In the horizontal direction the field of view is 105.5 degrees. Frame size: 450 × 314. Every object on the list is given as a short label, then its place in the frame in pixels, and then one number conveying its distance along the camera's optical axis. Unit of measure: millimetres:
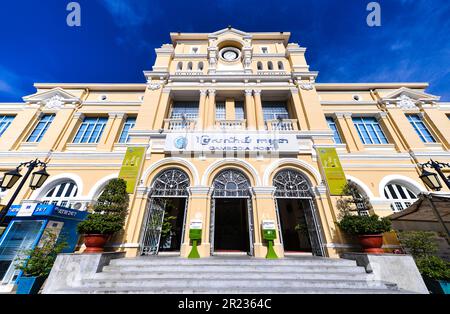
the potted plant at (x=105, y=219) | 5828
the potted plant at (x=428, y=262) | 4984
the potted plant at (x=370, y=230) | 5777
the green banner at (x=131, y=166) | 7691
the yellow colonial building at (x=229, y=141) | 7789
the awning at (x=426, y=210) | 5691
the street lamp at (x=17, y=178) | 5135
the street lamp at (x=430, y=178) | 5699
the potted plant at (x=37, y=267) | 4965
